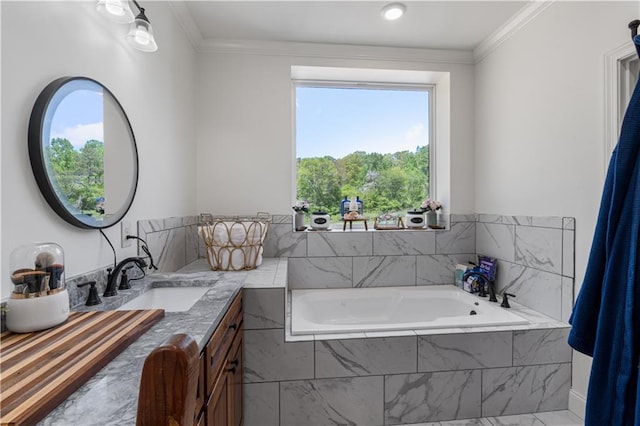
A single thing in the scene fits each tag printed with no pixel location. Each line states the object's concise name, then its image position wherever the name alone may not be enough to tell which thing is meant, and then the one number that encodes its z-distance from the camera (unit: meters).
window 2.95
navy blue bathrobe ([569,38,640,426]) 0.97
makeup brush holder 0.85
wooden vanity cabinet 1.00
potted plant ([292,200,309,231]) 2.74
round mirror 0.99
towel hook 1.43
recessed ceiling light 2.10
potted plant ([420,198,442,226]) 2.87
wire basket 2.04
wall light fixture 1.18
